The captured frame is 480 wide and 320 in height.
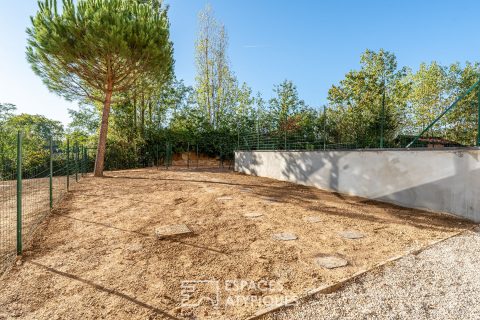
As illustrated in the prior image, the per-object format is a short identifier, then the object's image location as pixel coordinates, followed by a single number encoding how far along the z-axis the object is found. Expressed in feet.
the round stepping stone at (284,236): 12.51
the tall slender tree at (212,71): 78.18
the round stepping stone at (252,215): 16.35
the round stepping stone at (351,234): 12.71
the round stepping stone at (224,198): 21.06
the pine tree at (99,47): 32.17
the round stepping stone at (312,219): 15.39
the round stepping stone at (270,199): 21.12
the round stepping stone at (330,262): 9.71
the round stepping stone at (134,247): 11.37
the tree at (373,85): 68.99
